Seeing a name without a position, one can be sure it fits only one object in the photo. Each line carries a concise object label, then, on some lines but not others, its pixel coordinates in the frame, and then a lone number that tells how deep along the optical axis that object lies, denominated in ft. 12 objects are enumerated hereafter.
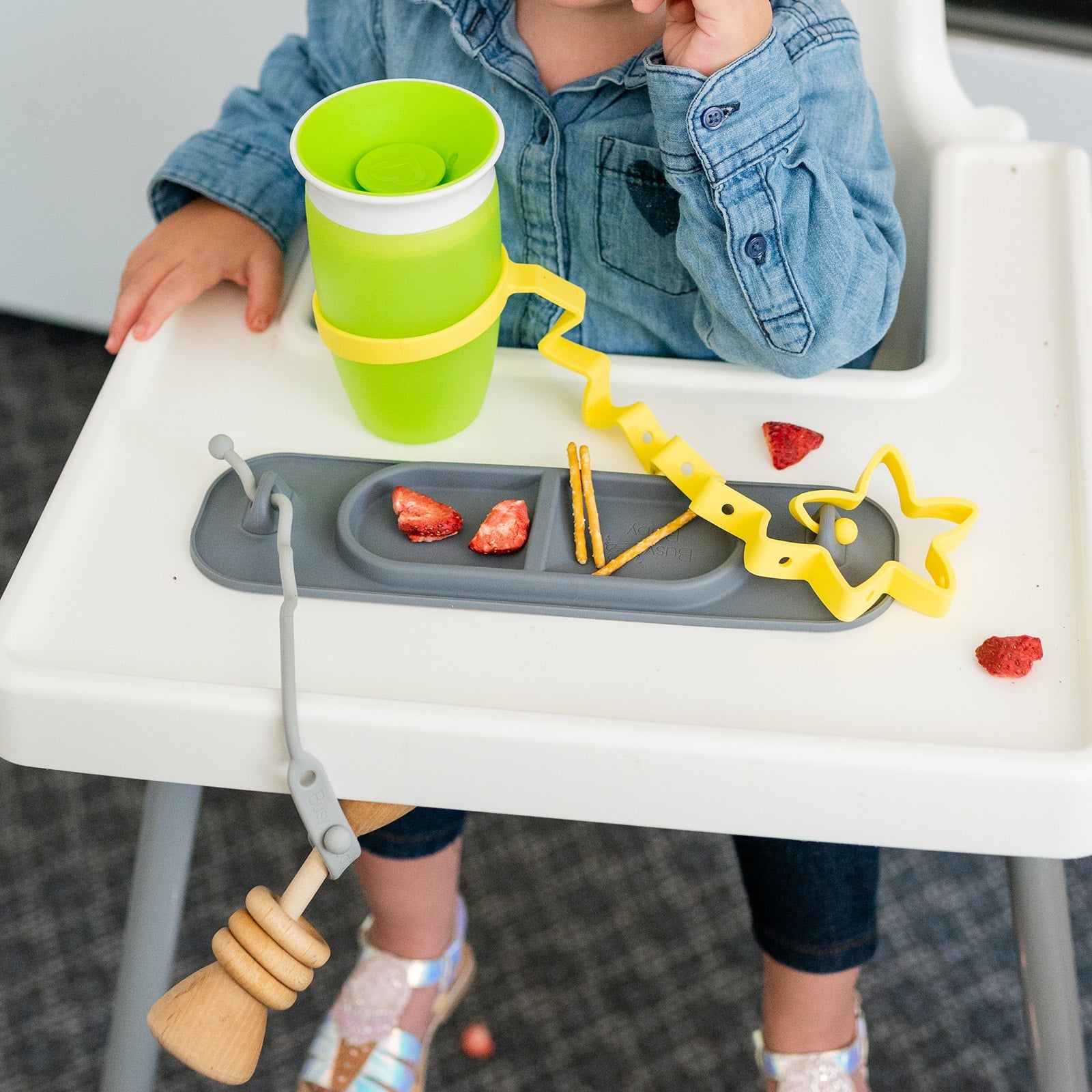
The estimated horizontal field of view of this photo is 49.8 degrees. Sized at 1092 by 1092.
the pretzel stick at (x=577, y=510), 1.85
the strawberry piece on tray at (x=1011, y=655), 1.68
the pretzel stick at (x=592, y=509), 1.84
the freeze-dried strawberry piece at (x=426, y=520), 1.89
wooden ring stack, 1.69
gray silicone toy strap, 1.66
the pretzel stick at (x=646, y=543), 1.82
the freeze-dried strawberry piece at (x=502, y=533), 1.86
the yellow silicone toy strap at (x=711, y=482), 1.73
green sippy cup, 1.74
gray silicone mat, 1.78
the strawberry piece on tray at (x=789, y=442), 1.99
